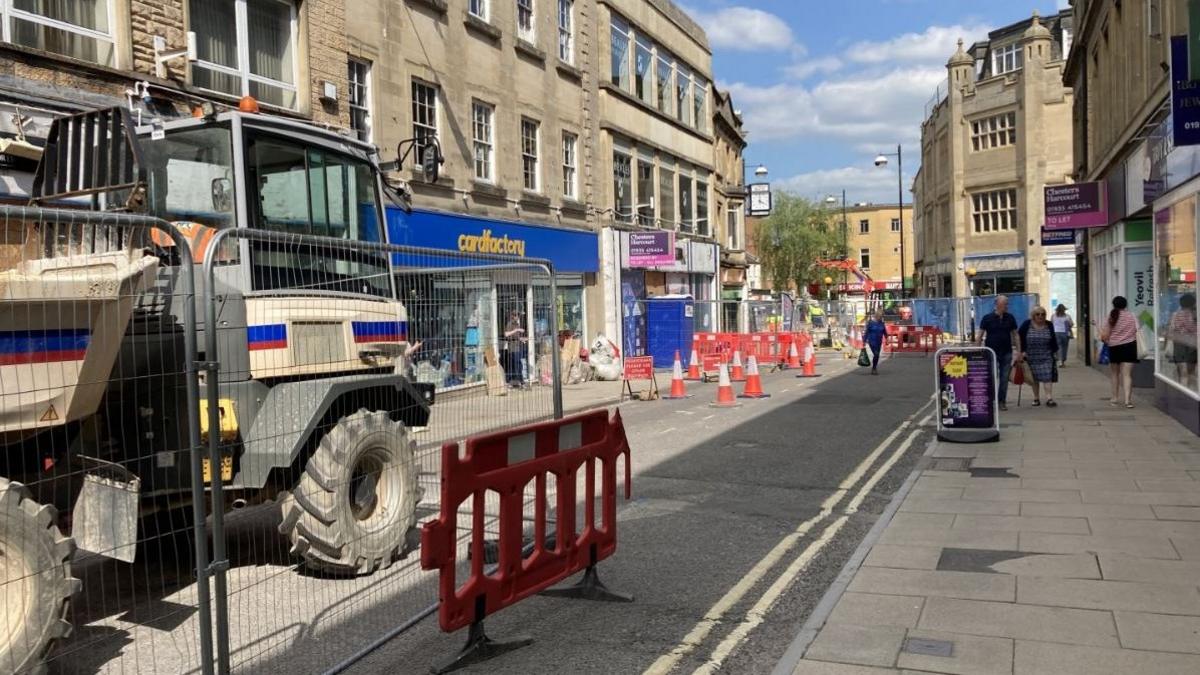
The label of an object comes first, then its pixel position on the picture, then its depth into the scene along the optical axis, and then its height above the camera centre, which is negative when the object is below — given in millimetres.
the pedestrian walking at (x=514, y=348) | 6168 -213
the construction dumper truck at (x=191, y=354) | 3783 -133
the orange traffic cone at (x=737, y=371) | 21031 -1461
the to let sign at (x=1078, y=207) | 19094 +1965
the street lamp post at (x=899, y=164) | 50781 +7978
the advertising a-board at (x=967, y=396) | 11123 -1177
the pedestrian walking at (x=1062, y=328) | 23672 -809
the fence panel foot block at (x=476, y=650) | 4375 -1658
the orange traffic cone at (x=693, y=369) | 21703 -1394
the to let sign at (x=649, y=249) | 26672 +1898
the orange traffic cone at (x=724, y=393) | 16156 -1492
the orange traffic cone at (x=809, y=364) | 22562 -1431
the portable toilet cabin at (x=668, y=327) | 26203 -425
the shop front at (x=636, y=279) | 26094 +1048
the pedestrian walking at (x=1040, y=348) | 14172 -792
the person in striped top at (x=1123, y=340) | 13445 -659
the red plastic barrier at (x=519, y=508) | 4164 -980
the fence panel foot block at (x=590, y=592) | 5414 -1675
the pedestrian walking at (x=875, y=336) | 22562 -787
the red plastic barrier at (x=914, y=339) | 32109 -1288
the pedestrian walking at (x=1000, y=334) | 13625 -510
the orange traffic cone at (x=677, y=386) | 17922 -1474
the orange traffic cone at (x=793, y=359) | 25822 -1464
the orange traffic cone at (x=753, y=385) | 17328 -1471
